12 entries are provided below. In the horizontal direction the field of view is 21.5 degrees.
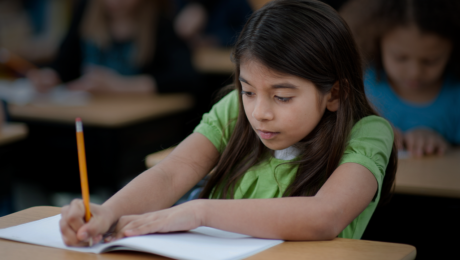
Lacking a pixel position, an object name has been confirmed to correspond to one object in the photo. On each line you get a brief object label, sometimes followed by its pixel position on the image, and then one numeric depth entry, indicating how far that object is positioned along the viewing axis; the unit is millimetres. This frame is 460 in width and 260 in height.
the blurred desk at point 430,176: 1815
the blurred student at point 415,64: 2148
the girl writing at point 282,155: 1512
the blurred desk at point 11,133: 2198
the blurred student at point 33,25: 6280
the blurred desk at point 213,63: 3934
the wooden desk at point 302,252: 1454
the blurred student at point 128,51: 3278
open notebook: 1443
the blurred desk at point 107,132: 2719
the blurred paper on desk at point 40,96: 3011
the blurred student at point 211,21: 4501
